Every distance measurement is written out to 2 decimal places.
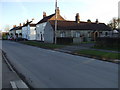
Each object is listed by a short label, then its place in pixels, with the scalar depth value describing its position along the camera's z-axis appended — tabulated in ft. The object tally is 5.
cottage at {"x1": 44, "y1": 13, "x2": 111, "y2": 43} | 87.38
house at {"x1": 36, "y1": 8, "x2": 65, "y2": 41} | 117.56
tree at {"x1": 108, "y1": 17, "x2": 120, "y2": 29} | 153.21
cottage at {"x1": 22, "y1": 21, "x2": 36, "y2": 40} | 146.67
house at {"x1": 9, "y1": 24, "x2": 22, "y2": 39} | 198.42
